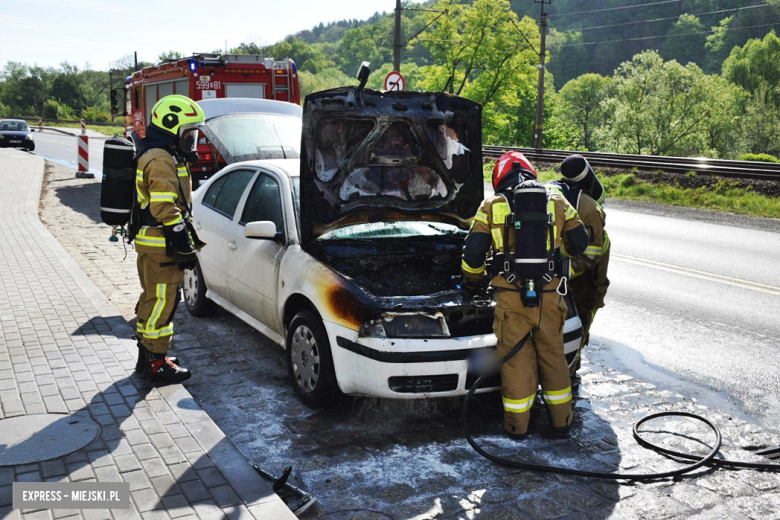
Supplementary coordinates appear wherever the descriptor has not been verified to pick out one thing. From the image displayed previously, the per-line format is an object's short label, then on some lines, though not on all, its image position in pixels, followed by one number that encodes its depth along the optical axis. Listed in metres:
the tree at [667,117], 55.18
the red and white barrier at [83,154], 20.70
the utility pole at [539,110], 34.67
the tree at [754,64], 77.75
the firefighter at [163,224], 4.92
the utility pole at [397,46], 28.27
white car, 4.43
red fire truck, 15.20
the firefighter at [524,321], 4.39
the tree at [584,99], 96.81
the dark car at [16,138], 35.00
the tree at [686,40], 105.69
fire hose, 3.92
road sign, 18.99
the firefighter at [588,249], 5.14
